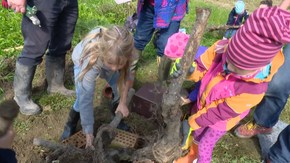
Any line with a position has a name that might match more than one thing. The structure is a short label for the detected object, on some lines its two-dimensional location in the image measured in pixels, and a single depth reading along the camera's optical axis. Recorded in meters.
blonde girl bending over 2.34
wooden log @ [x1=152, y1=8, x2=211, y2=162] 1.88
